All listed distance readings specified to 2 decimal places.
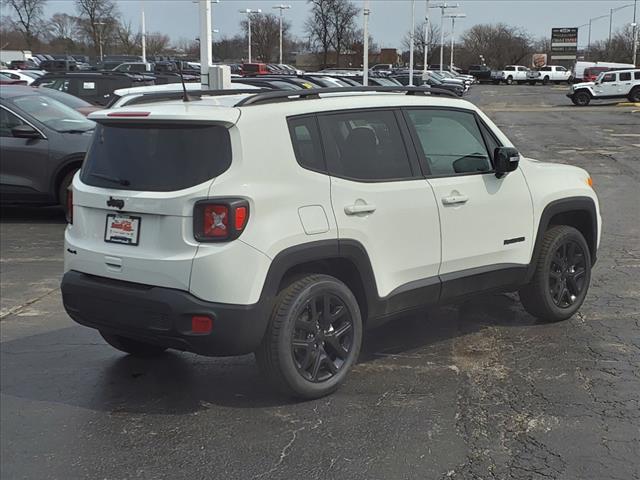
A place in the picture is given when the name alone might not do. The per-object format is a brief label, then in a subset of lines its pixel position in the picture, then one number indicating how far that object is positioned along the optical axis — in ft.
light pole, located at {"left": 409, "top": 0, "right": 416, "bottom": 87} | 113.09
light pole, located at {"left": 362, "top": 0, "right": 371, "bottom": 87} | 83.55
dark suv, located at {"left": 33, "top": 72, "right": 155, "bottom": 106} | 59.85
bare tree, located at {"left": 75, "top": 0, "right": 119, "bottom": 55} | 265.34
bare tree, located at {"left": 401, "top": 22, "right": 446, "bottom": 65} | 301.94
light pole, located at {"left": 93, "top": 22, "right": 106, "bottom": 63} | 256.89
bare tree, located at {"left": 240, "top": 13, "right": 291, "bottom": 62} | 279.08
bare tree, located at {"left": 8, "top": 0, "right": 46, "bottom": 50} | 307.37
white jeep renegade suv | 12.39
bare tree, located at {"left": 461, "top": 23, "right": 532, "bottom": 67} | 327.26
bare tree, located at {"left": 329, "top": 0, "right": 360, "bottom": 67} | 252.21
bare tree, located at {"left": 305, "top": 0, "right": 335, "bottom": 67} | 252.21
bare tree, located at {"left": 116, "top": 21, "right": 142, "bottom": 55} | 272.72
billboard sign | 308.60
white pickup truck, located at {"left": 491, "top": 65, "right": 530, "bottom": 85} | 246.47
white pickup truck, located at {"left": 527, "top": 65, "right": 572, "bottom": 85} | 242.78
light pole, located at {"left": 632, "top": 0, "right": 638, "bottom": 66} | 236.02
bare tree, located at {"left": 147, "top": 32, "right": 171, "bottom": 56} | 290.15
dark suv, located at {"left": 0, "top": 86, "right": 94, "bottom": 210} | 32.71
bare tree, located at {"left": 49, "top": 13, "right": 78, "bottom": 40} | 302.66
